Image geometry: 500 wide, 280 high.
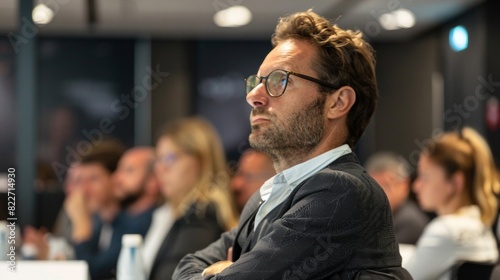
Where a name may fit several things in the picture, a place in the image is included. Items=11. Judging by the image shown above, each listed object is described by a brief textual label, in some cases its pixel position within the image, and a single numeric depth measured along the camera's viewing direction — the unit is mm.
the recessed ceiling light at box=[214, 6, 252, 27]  7050
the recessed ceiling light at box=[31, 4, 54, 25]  6599
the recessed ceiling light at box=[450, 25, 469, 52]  6967
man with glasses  2449
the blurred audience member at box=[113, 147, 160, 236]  6365
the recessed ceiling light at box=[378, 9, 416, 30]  7146
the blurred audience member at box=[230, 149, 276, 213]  6453
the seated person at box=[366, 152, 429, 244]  6599
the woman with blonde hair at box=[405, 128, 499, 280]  4949
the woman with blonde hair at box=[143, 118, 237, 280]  5318
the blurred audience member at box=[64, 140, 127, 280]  6095
